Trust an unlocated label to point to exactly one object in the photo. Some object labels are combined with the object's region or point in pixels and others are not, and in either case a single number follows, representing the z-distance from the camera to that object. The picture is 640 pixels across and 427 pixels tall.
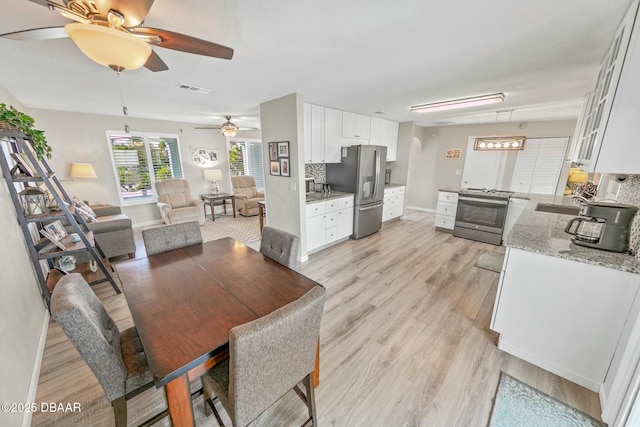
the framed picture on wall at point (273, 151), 3.51
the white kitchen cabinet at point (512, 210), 3.95
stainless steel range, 4.07
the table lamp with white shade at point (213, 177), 5.86
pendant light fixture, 4.15
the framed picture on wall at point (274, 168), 3.57
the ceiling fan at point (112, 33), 1.04
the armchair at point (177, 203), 4.90
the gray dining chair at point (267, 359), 0.86
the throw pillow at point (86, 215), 3.34
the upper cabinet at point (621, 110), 1.23
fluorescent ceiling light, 3.09
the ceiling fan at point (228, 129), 4.74
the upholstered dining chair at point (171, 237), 1.96
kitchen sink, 3.17
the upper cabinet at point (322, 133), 3.65
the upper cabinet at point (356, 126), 4.28
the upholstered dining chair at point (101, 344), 0.95
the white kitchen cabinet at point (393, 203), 5.28
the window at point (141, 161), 4.93
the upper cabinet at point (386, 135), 4.95
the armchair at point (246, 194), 6.04
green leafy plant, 1.93
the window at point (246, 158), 6.66
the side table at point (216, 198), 5.69
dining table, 0.98
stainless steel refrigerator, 4.16
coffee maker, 1.52
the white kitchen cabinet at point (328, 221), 3.68
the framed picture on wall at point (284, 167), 3.38
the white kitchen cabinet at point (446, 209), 4.66
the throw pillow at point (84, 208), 3.47
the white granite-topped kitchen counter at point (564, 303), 1.46
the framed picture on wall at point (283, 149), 3.31
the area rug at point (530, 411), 1.39
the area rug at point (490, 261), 3.31
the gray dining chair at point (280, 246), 1.80
